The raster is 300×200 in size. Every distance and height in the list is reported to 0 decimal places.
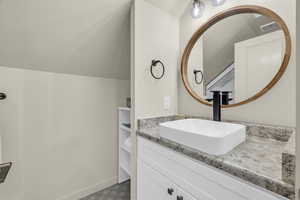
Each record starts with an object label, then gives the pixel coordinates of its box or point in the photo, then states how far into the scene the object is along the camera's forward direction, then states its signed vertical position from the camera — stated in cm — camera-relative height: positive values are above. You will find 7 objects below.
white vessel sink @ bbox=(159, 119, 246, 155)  65 -21
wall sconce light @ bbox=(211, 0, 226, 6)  112 +81
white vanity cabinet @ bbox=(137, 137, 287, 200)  53 -42
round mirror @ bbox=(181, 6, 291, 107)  91 +35
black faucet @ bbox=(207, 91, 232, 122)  103 -6
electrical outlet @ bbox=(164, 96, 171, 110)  138 -4
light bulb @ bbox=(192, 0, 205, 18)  125 +85
